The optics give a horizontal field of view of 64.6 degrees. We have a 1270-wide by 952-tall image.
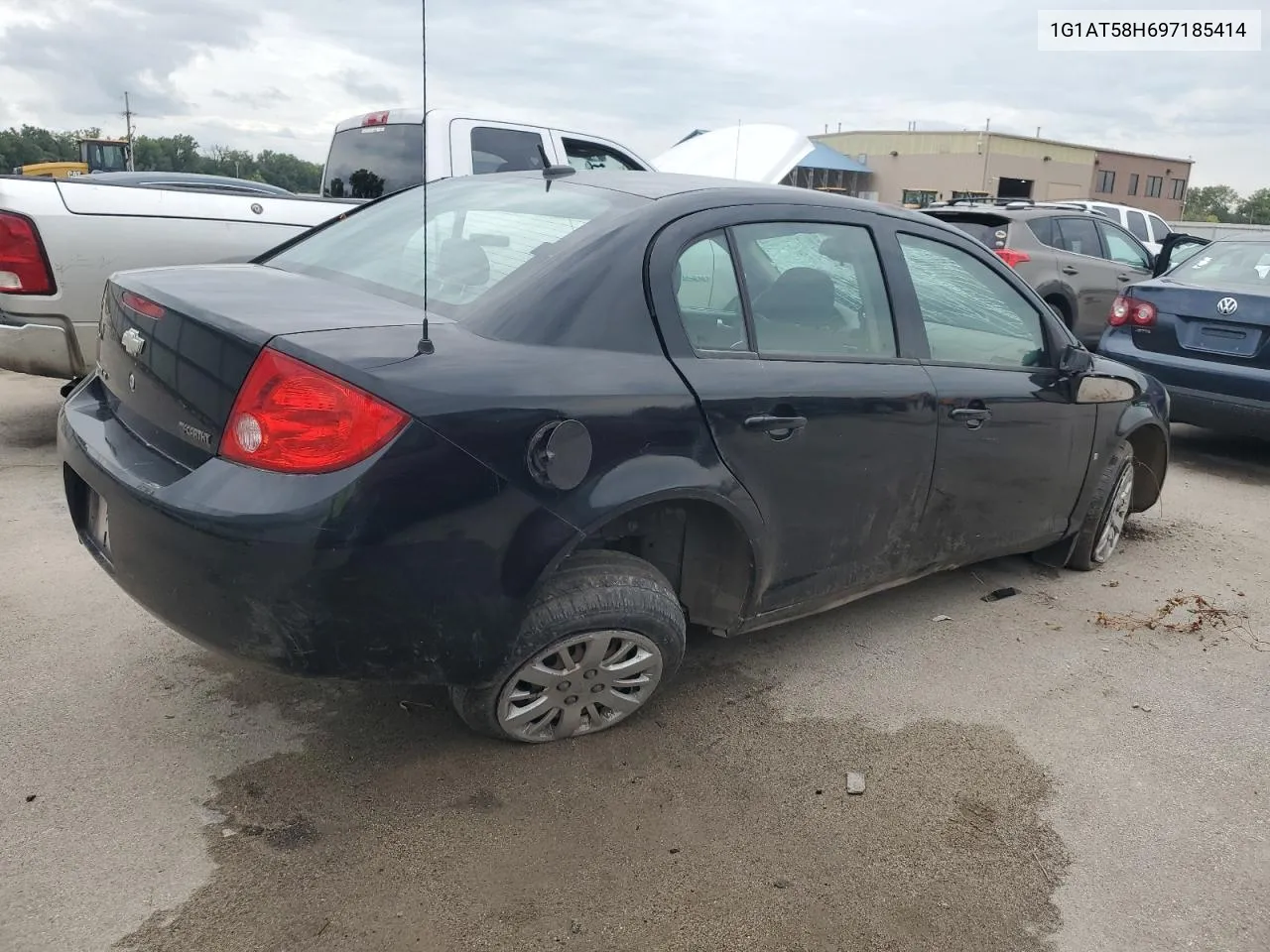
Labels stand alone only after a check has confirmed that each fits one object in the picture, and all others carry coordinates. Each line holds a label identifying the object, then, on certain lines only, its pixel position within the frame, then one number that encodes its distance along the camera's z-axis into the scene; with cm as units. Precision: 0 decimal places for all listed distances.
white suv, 1628
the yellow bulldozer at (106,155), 2786
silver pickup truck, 473
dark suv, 920
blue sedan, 601
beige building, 5697
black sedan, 223
